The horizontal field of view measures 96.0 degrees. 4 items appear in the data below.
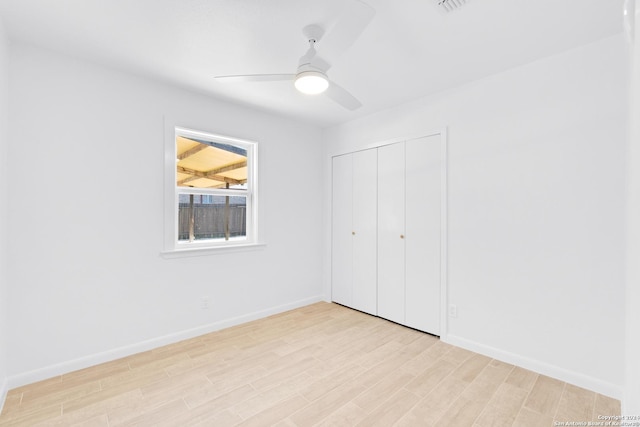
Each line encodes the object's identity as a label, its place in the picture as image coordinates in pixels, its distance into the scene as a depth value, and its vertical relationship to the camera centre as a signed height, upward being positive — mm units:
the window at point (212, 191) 2988 +266
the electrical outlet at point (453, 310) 2760 -904
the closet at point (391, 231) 2969 -176
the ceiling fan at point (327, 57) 1396 +941
